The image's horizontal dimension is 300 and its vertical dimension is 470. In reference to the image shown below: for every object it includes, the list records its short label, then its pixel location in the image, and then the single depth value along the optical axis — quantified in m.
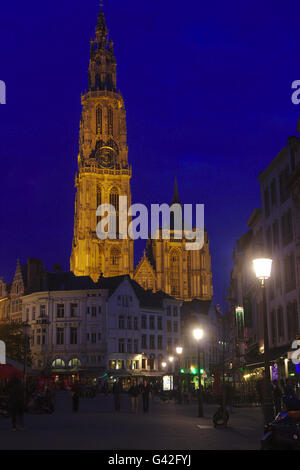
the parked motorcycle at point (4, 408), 28.33
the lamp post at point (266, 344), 15.22
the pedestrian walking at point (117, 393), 33.76
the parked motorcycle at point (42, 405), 30.12
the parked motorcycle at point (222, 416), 20.98
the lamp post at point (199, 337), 27.87
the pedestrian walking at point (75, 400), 32.22
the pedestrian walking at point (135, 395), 34.99
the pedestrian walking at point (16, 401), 20.06
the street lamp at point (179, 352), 44.16
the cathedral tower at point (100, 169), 117.19
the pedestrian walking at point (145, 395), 32.12
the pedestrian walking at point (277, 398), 25.44
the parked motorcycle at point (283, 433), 12.83
